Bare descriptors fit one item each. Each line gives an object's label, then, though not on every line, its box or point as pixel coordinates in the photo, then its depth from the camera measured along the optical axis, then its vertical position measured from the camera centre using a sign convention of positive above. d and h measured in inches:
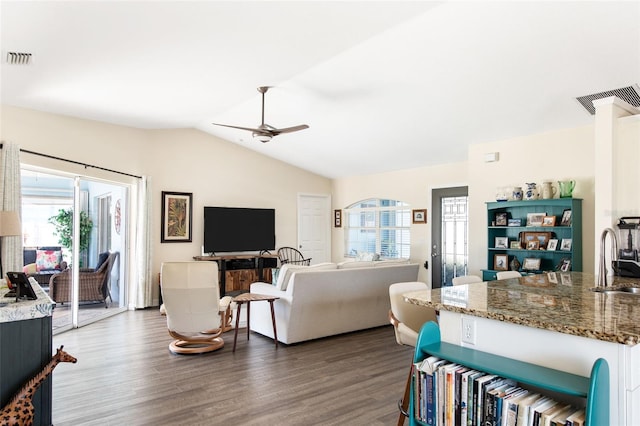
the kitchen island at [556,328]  59.5 -17.7
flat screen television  311.4 -6.9
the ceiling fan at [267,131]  197.2 +43.7
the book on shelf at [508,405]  60.9 -27.9
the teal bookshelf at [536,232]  193.0 -5.9
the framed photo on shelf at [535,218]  208.2 +1.1
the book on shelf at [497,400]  62.6 -27.9
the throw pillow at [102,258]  242.2 -22.8
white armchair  170.6 -33.3
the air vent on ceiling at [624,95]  158.9 +51.3
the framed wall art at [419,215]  296.7 +3.7
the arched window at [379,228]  318.3 -6.4
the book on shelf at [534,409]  59.1 -27.5
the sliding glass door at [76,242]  199.2 -12.0
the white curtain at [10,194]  167.0 +10.8
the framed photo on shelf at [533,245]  206.0 -12.4
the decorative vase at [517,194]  212.7 +14.0
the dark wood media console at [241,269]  307.0 -38.2
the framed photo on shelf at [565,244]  195.9 -11.5
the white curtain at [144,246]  267.6 -17.1
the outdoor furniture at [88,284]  218.2 -35.9
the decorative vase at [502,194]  217.6 +14.4
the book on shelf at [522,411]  59.5 -28.1
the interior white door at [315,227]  368.5 -6.0
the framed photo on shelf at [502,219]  220.5 +0.9
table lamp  147.9 -1.4
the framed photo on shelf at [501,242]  222.2 -11.7
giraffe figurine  80.7 -38.0
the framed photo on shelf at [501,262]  218.7 -22.6
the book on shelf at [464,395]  67.1 -29.0
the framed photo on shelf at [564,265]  193.1 -21.1
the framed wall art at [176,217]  293.7 +2.6
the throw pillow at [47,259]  203.3 -20.1
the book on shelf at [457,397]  68.2 -29.9
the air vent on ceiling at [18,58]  132.4 +53.8
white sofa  181.6 -37.6
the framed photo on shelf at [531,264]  206.5 -22.3
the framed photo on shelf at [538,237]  206.1 -8.6
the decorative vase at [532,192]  206.2 +14.6
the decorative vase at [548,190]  201.3 +15.0
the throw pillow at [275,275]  197.4 -26.8
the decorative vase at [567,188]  195.9 +15.9
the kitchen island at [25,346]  88.5 -28.8
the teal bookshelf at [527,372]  54.7 -24.4
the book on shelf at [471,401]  66.2 -29.6
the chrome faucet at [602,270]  101.0 -13.1
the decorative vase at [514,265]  215.8 -23.6
